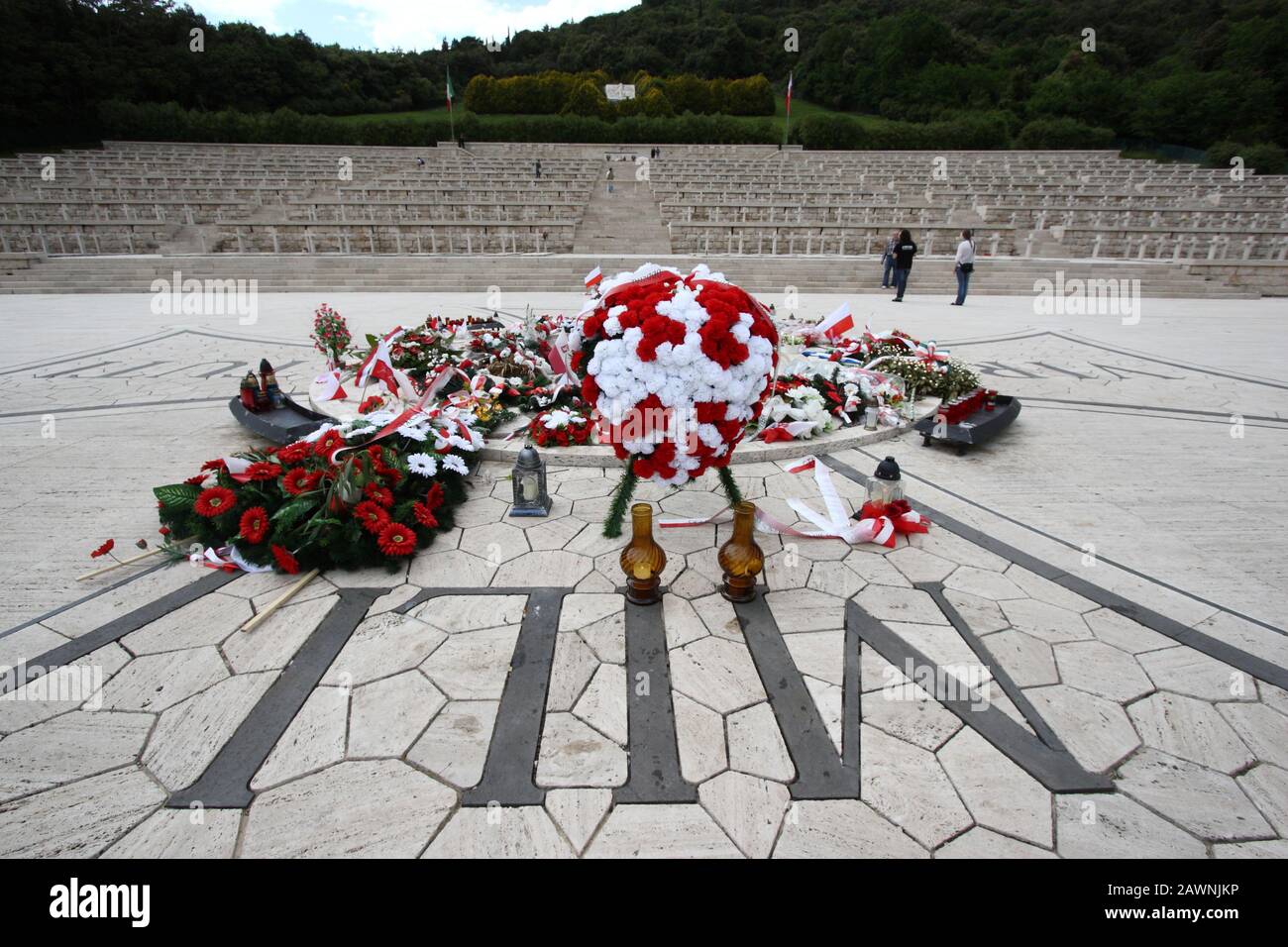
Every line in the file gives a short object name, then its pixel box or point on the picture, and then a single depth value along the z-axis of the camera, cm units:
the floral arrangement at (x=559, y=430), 541
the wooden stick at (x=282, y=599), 322
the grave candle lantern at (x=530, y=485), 436
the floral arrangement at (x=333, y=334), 699
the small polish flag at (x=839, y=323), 750
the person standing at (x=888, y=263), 1446
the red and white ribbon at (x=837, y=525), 406
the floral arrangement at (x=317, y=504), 371
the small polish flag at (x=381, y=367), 589
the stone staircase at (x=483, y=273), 1470
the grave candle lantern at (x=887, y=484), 415
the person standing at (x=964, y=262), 1297
